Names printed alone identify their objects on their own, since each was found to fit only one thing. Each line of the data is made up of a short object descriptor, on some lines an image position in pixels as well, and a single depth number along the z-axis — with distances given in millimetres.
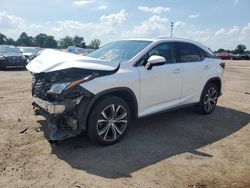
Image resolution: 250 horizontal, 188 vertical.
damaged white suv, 3014
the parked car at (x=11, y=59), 11336
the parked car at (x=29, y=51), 14086
